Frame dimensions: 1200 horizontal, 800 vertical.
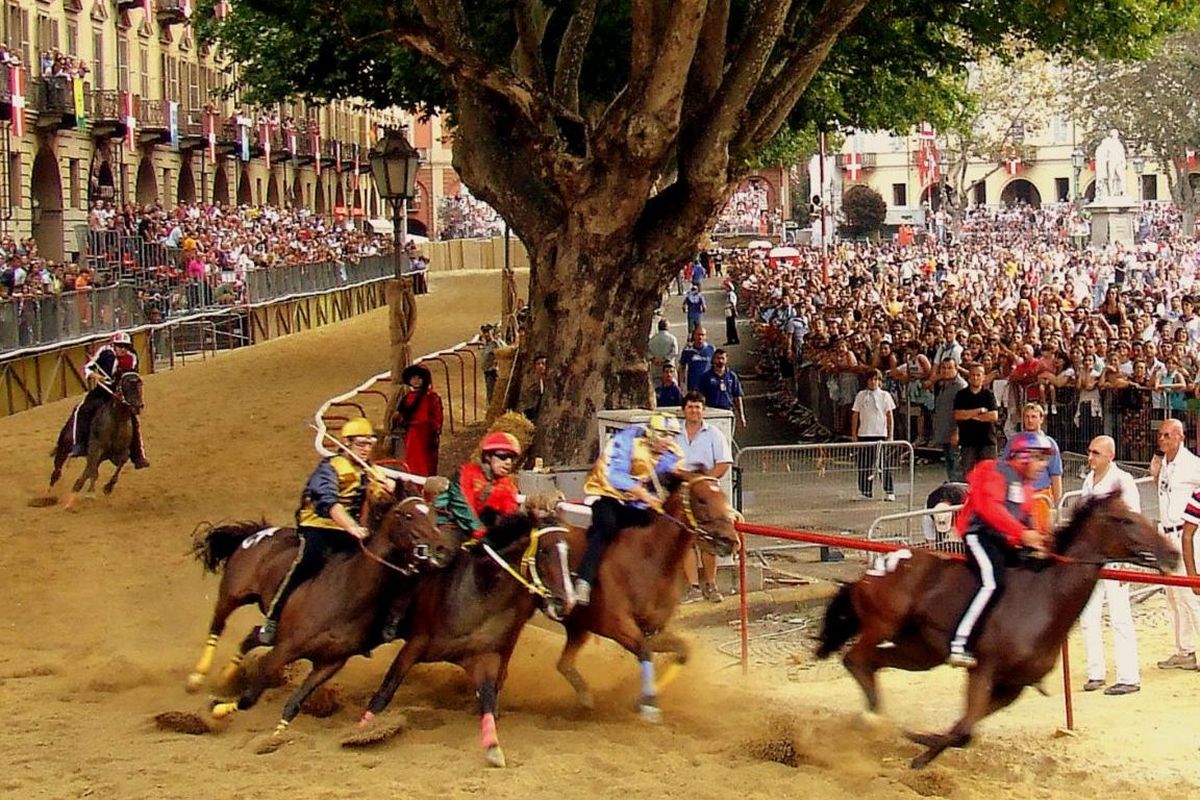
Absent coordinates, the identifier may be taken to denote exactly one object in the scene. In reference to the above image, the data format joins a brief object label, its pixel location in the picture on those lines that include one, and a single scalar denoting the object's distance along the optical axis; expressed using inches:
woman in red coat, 722.2
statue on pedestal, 2037.4
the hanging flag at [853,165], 3401.1
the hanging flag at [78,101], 1631.4
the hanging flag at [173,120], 1991.9
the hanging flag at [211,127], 2172.7
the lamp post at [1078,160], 3228.1
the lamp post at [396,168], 820.0
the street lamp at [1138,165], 2796.3
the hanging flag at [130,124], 1903.3
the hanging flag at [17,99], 1397.6
